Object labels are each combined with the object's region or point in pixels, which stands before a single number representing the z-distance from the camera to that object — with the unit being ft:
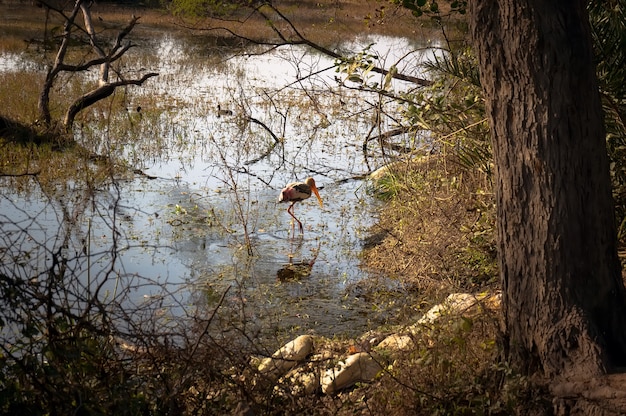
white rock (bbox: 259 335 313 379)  17.53
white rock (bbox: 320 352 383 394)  17.38
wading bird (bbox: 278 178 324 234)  33.35
